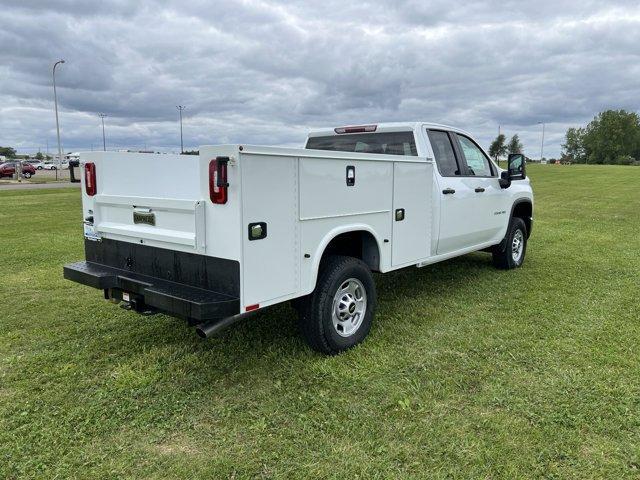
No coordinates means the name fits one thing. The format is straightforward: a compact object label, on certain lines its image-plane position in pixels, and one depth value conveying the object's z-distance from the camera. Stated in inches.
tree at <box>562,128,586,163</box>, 5044.3
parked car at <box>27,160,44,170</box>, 2692.9
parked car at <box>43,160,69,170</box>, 2295.2
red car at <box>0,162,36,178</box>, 1504.7
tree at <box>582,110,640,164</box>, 4616.1
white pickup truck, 133.1
